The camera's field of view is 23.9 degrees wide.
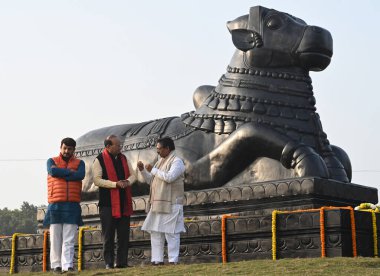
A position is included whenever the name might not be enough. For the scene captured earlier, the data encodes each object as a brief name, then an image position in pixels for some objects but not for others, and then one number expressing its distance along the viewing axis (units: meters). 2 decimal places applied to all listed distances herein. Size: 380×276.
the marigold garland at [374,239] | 10.51
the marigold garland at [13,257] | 12.72
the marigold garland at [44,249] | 12.17
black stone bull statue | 12.38
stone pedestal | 10.31
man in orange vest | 9.97
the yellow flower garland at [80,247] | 11.84
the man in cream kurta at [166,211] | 9.95
